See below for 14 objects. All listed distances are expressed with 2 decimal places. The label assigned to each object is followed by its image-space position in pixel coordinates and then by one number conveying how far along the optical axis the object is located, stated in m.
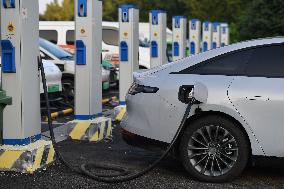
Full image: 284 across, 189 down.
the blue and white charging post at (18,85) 6.39
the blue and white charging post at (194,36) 20.20
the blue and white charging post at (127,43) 11.23
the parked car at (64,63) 13.76
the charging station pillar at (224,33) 28.56
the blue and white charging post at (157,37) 13.34
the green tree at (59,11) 79.24
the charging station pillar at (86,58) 8.70
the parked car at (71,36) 19.22
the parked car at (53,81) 11.62
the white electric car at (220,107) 5.88
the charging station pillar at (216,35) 25.50
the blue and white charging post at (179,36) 16.70
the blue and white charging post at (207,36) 23.17
